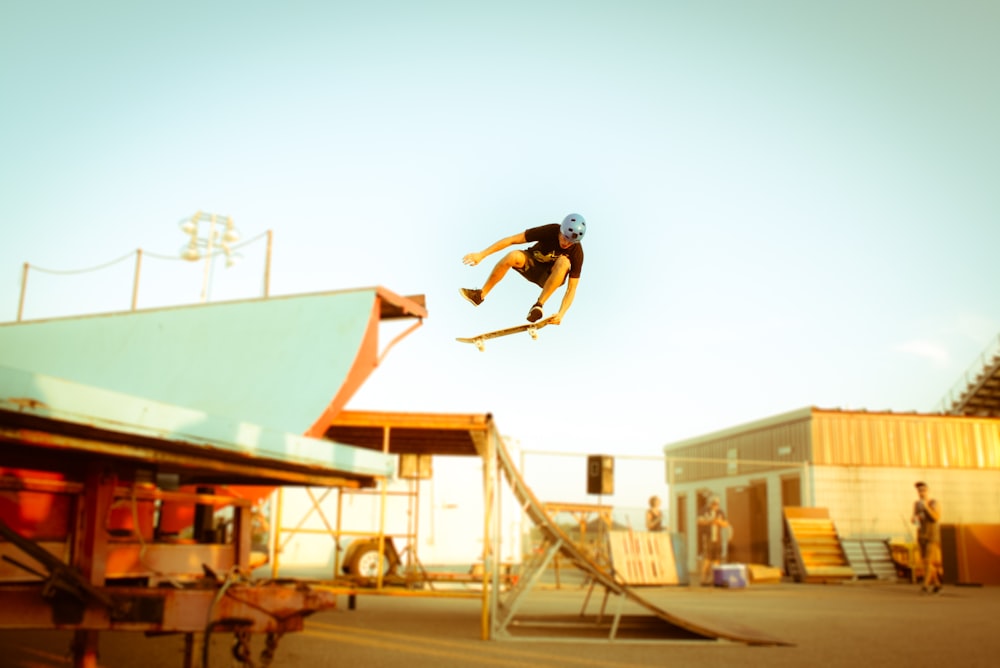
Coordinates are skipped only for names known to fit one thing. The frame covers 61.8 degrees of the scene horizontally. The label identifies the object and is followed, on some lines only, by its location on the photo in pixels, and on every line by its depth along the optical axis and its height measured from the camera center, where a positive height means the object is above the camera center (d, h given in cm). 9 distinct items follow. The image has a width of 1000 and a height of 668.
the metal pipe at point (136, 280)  1402 +373
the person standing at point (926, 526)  1945 -53
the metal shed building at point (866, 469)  3059 +126
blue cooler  2381 -211
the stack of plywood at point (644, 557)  2324 -160
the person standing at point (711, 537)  2462 -110
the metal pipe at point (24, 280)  1545 +395
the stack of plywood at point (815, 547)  2648 -146
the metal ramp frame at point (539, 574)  1177 -124
